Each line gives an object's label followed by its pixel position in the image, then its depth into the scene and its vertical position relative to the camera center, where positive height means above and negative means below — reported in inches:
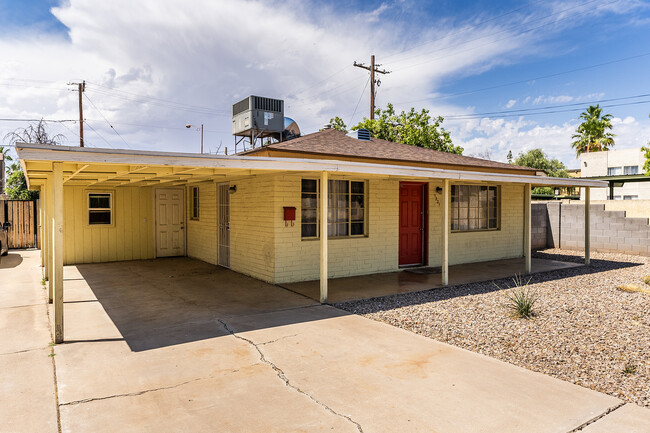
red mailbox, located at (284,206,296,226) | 305.0 -4.2
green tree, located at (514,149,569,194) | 1739.7 +203.1
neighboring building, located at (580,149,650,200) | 976.9 +109.4
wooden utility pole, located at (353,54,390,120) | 810.8 +269.3
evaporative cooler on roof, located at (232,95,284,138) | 648.4 +148.7
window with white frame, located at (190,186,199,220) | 459.8 +5.6
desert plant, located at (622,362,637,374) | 152.7 -62.2
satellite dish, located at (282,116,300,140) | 681.0 +133.8
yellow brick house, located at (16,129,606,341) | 240.7 -1.9
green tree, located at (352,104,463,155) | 999.0 +202.6
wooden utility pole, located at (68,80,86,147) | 851.4 +212.5
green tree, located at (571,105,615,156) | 1243.8 +239.8
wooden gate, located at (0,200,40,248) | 530.9 -17.8
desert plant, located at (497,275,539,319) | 225.5 -59.2
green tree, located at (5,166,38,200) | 748.6 +38.1
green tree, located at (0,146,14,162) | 826.2 +116.6
